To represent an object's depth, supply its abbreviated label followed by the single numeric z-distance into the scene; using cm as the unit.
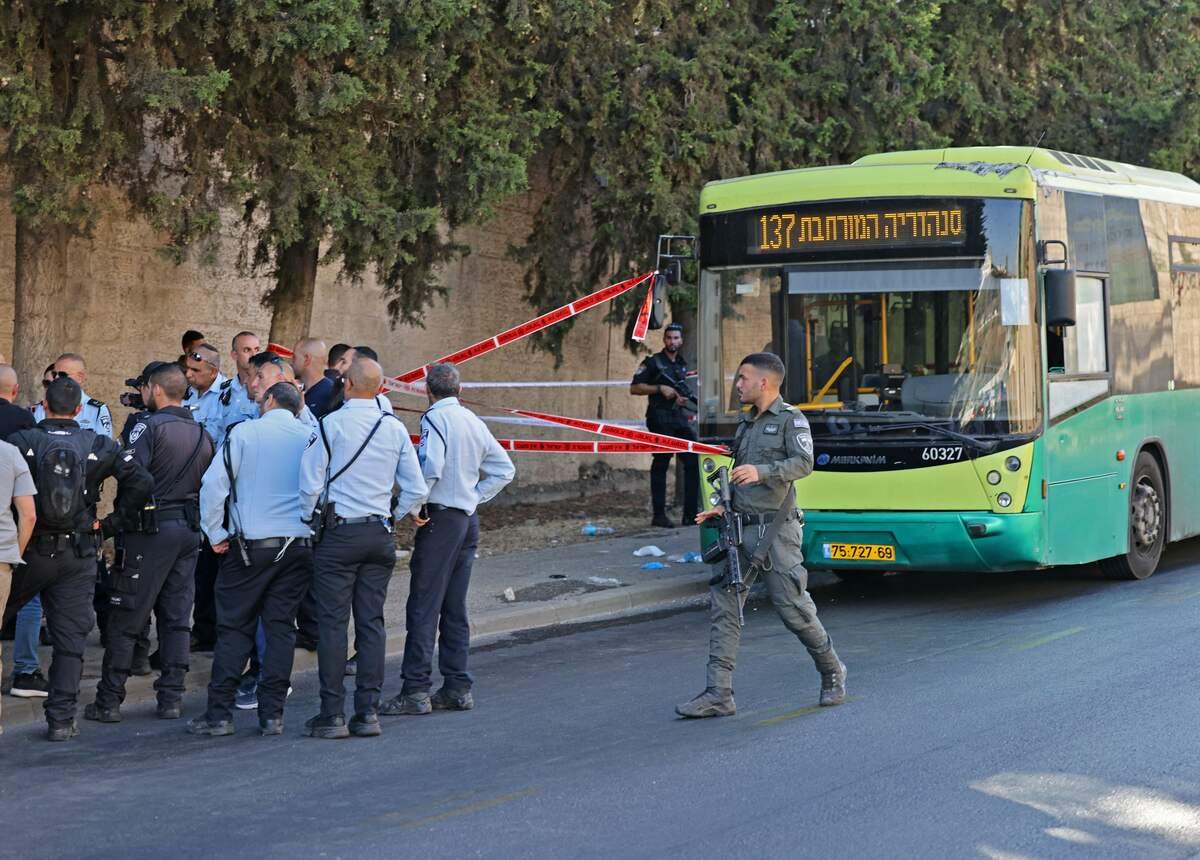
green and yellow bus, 1166
